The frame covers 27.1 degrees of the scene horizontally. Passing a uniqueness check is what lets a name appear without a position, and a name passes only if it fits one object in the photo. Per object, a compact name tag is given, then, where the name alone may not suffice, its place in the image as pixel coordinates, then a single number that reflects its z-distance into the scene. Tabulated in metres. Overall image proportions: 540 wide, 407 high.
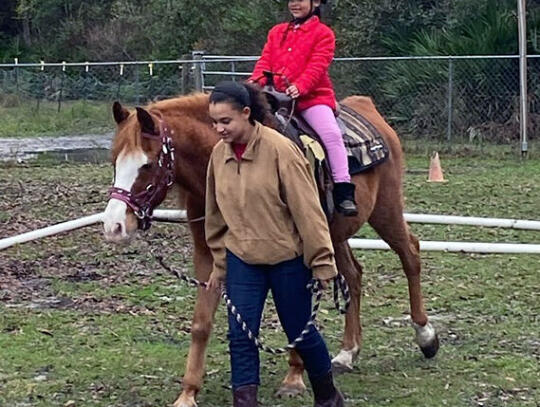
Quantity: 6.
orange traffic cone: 15.16
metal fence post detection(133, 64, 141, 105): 23.80
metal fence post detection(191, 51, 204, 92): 19.22
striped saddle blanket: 5.99
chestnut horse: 5.57
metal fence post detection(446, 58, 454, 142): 18.91
